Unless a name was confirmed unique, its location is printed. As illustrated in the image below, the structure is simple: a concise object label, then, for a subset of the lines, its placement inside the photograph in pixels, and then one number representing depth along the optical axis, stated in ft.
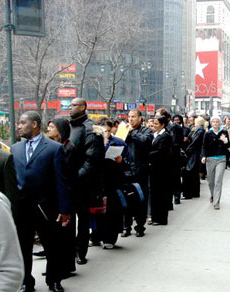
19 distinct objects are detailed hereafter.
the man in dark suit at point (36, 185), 17.90
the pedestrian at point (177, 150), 38.27
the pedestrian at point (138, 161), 28.17
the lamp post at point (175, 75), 328.41
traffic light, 28.40
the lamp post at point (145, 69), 151.40
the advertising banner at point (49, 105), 213.46
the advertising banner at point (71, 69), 111.75
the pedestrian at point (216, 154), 36.47
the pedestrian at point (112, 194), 25.05
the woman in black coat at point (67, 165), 19.44
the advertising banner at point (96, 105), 242.99
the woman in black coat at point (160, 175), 31.09
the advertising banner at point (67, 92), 224.82
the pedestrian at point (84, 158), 21.95
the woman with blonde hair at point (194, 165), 42.32
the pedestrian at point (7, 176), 14.20
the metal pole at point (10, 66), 29.04
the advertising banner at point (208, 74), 458.09
